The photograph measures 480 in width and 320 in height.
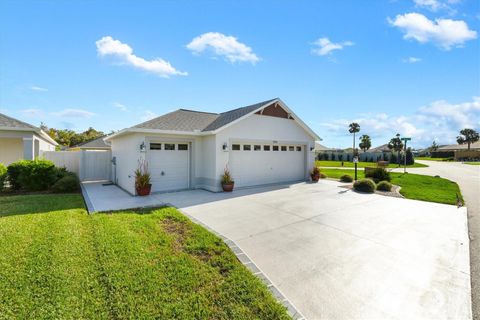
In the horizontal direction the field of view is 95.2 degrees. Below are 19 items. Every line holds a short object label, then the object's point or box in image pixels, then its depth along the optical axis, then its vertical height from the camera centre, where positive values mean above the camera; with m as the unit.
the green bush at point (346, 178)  14.51 -1.60
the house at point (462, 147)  56.87 +2.08
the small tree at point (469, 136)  61.68 +5.51
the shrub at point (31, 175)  10.20 -1.00
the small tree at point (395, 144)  45.28 +2.34
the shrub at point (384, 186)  11.52 -1.69
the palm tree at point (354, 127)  50.00 +6.14
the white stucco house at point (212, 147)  10.41 +0.36
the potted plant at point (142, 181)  9.53 -1.19
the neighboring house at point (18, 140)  12.70 +0.95
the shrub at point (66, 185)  10.27 -1.47
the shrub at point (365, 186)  11.19 -1.63
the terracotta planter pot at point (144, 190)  9.54 -1.59
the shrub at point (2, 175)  10.00 -1.01
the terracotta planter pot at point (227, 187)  10.71 -1.61
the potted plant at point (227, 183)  10.72 -1.42
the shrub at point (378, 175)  14.04 -1.33
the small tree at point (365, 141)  51.97 +3.18
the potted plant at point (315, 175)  14.66 -1.39
